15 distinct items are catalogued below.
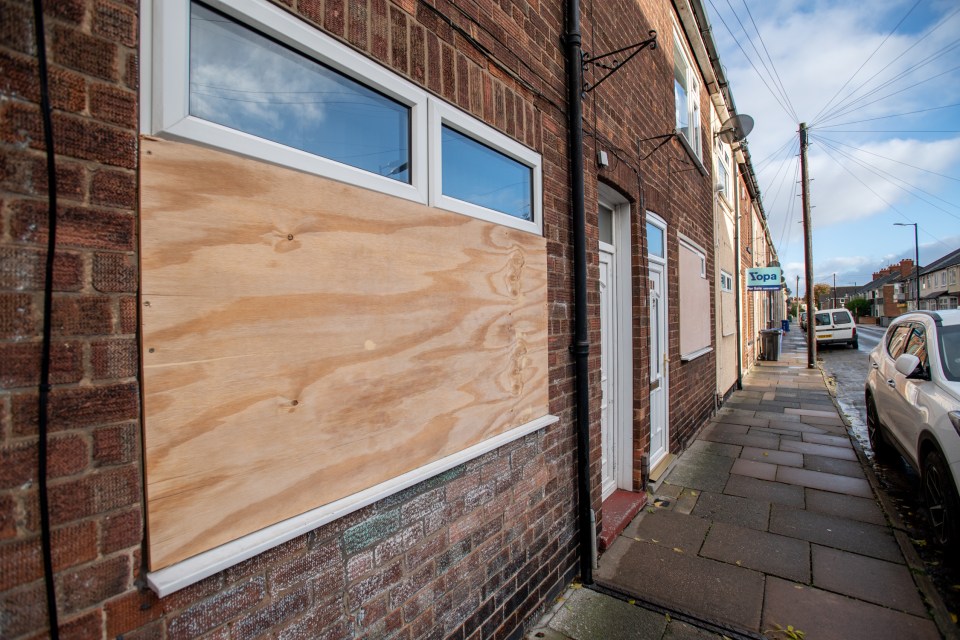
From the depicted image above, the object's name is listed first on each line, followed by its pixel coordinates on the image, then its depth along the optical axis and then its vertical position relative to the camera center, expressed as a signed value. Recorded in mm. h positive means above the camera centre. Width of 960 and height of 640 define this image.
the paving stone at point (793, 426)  7052 -1619
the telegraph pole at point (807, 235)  15117 +2844
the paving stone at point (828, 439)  6348 -1637
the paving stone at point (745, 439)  6363 -1639
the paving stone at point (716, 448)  5996 -1651
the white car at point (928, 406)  3248 -735
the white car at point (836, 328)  21094 -366
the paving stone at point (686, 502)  4352 -1704
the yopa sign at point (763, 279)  13943 +1247
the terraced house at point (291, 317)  1082 +30
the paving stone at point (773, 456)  5648 -1657
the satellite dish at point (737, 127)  7325 +3001
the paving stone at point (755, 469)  5188 -1670
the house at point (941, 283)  44594 +3620
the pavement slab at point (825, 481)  4754 -1687
